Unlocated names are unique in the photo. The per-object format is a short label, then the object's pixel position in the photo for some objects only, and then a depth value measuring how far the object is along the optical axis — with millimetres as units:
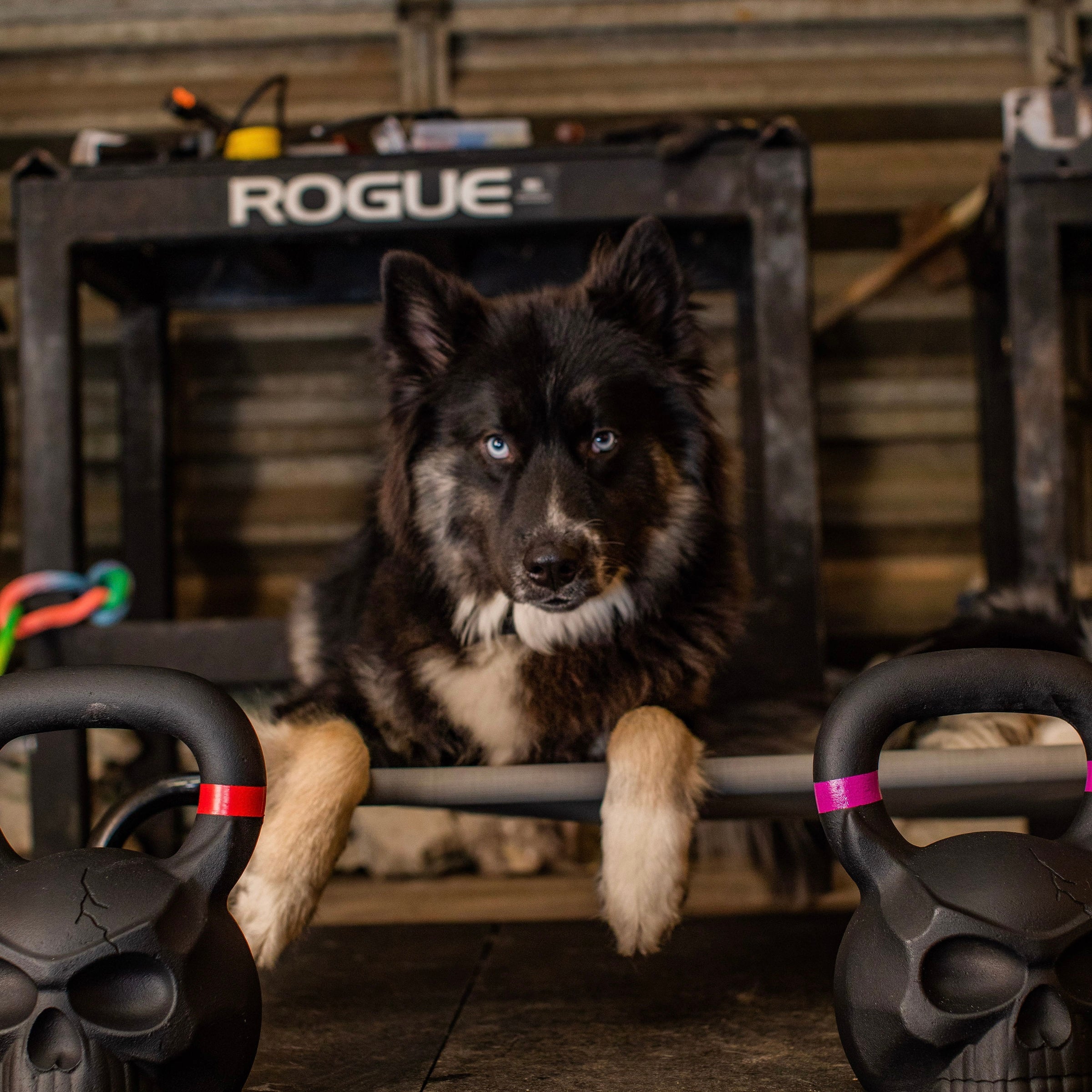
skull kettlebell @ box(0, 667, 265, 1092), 1035
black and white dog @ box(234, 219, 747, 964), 1894
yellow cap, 2625
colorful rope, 2387
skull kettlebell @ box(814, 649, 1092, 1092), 1062
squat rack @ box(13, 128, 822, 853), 2426
